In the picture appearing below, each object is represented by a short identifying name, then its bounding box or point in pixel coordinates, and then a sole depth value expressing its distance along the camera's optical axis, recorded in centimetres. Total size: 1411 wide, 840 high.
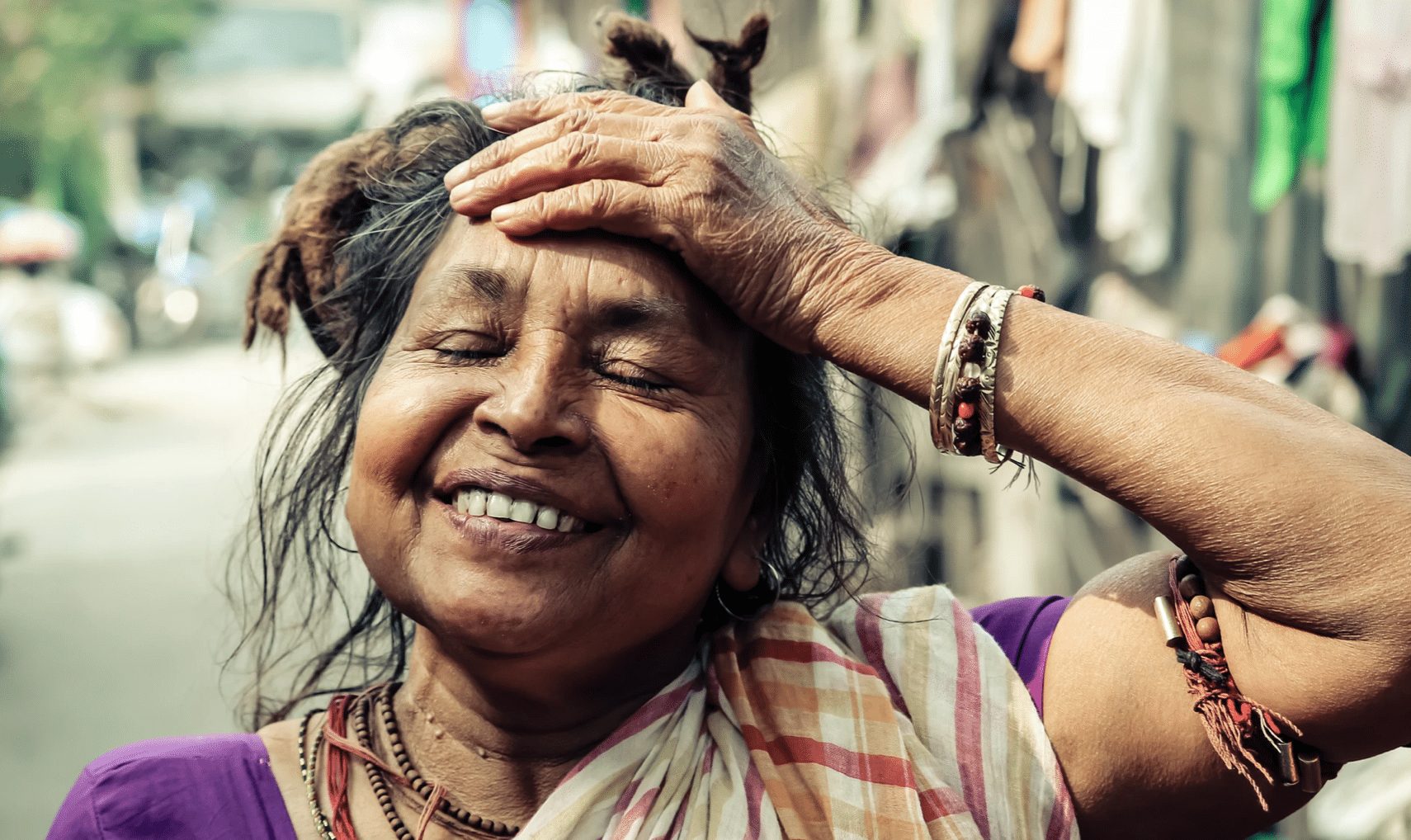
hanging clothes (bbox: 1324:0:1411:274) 317
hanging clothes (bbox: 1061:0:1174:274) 432
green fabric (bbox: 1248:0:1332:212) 358
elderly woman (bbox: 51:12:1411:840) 158
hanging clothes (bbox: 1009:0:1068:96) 472
